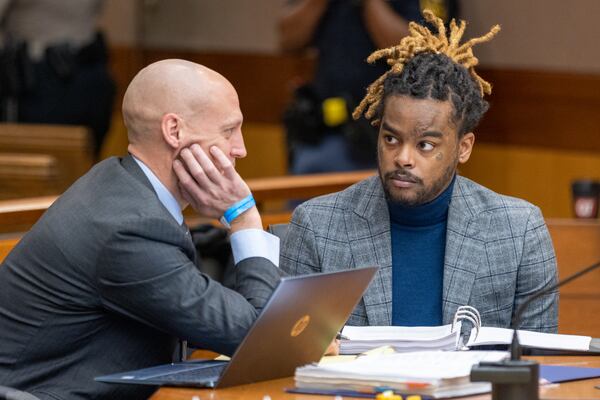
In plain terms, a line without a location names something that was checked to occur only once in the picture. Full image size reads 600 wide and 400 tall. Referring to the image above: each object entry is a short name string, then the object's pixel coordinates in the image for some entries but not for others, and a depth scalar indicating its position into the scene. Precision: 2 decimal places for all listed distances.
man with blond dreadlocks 6.16
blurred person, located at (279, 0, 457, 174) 11.38
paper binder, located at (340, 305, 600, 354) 5.50
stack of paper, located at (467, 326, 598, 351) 5.66
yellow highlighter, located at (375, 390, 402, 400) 4.72
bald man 5.30
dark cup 9.50
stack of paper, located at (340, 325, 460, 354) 5.49
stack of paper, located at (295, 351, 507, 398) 4.81
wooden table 4.89
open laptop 4.92
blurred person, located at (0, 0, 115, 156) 13.63
